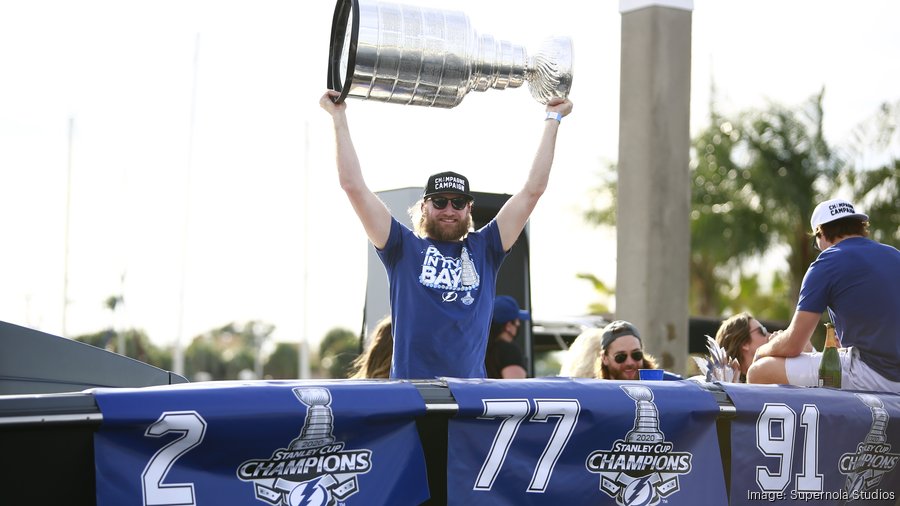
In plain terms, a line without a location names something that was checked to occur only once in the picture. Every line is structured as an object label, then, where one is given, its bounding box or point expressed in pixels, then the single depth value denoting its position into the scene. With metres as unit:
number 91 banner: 4.05
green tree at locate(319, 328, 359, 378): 60.58
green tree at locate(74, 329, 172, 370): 39.03
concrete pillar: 9.51
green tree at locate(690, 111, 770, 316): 24.08
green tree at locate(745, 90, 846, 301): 23.22
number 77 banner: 3.60
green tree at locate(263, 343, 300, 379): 65.31
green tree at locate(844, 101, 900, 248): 21.72
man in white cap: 4.77
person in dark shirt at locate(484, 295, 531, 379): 7.21
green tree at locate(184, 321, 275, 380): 59.53
